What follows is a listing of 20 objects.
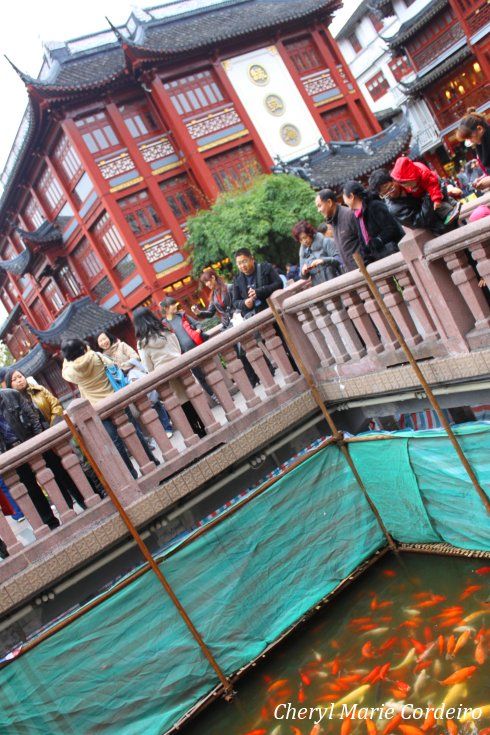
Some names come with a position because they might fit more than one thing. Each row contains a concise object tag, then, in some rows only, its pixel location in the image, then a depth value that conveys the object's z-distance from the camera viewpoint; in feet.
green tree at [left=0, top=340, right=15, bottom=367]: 158.73
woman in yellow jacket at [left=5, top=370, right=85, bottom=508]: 19.98
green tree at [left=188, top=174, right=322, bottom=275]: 69.05
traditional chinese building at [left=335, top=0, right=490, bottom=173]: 107.96
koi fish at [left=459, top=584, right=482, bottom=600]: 18.69
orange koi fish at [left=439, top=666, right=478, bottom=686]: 16.05
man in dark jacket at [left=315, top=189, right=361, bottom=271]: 19.70
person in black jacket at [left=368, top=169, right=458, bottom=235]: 16.53
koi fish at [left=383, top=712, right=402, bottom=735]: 15.99
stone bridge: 16.66
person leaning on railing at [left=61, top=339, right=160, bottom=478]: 20.31
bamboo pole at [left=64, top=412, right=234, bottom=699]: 18.07
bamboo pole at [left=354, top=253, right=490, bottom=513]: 17.44
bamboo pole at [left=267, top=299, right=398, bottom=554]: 21.38
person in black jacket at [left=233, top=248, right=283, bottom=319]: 23.25
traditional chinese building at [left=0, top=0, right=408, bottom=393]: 75.51
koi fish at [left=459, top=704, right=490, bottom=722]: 14.85
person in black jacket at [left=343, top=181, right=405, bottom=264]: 18.60
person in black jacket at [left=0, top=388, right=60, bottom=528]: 19.34
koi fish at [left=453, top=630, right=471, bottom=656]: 16.94
